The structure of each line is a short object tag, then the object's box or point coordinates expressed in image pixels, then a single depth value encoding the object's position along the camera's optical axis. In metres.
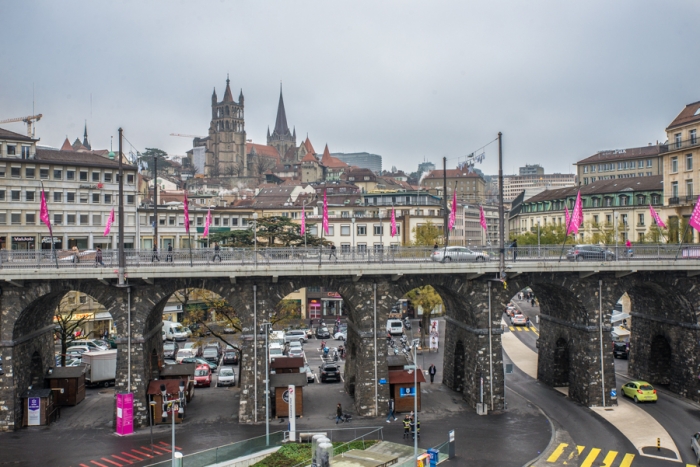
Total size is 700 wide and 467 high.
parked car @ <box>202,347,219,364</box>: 58.91
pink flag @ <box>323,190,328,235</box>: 44.51
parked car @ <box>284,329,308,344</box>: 66.94
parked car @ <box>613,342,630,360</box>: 57.00
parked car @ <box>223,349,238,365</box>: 57.91
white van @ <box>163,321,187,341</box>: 69.56
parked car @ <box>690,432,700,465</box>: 31.85
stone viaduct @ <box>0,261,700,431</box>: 36.09
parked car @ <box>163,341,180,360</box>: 58.38
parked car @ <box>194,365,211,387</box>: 48.44
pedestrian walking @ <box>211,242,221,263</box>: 37.19
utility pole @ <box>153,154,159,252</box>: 43.63
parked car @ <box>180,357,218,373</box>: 53.13
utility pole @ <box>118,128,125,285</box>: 34.75
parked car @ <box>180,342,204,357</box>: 60.22
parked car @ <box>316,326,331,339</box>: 71.63
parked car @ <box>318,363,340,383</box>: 49.47
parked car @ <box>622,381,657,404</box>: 41.66
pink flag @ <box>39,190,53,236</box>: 36.74
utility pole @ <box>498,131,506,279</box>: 38.19
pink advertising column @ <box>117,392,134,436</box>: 35.72
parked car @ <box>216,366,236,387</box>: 48.44
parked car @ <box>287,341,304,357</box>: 59.31
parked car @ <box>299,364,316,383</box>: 49.44
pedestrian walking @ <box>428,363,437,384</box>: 48.15
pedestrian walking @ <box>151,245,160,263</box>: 36.59
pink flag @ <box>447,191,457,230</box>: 45.31
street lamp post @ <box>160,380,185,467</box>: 35.77
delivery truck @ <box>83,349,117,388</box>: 48.22
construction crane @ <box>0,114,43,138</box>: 82.50
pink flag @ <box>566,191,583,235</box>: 39.81
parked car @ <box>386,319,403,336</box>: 71.50
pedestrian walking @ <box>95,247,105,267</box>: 35.87
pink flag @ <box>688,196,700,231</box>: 39.41
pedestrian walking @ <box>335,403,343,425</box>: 37.82
